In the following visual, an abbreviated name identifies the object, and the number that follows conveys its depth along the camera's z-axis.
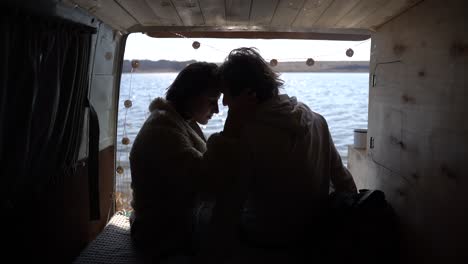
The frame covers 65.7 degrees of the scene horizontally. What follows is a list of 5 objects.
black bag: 1.42
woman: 1.44
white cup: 2.75
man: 1.41
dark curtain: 1.13
